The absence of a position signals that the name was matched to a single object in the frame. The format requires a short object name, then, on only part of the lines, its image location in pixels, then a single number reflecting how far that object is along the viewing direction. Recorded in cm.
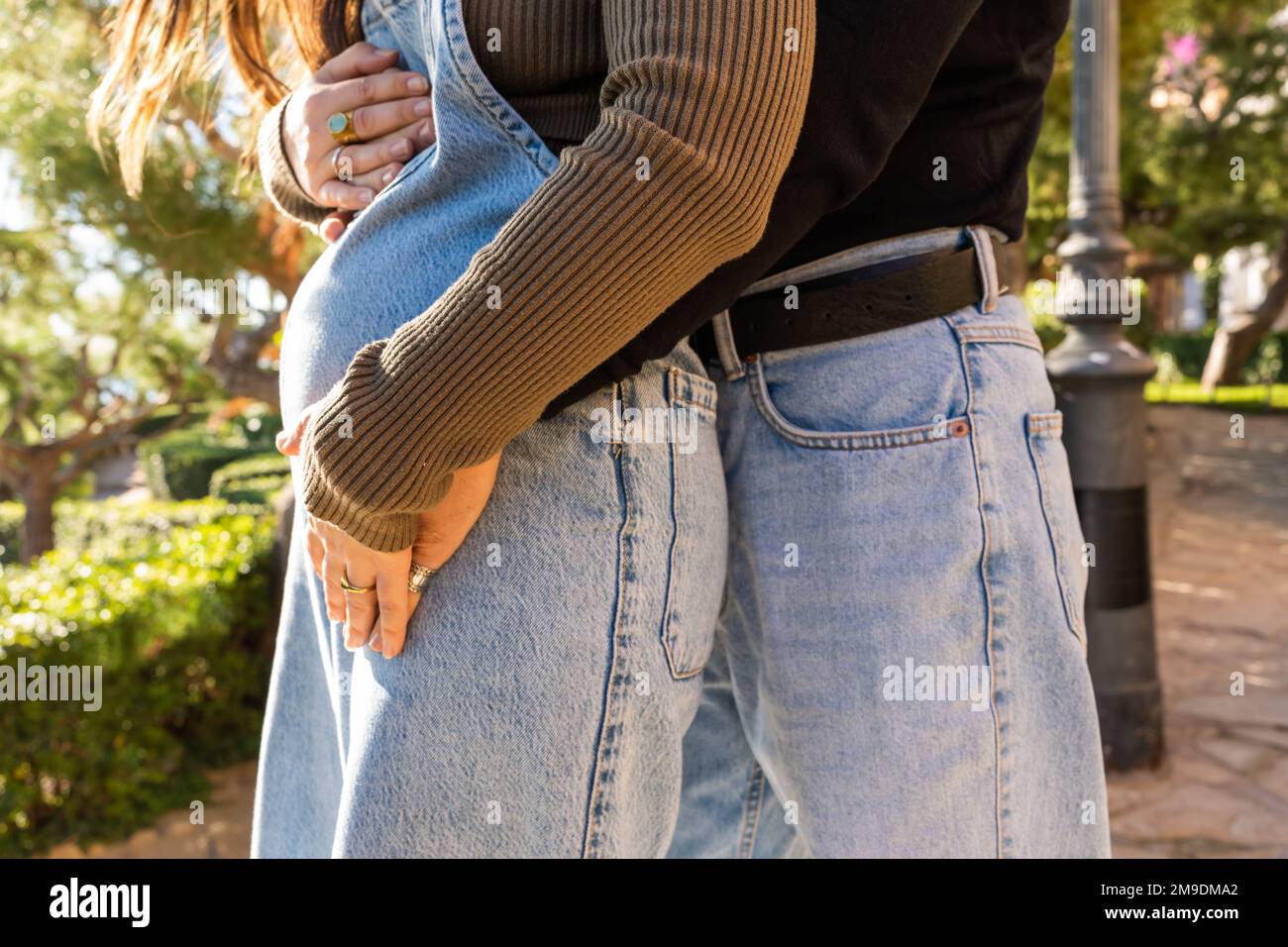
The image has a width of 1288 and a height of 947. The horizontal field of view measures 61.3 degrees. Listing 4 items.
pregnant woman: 85
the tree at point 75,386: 819
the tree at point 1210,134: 1330
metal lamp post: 368
